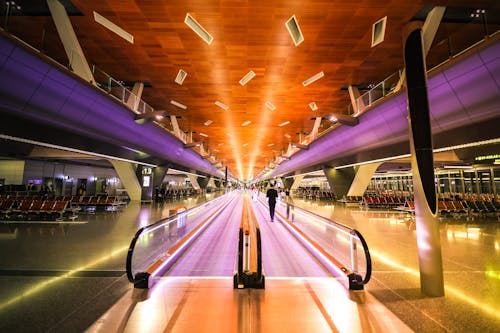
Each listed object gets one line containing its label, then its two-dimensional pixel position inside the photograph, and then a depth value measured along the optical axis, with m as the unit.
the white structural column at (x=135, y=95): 10.50
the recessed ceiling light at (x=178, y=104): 12.34
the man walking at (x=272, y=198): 10.94
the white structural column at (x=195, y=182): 43.41
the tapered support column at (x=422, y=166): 3.83
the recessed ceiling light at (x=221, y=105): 12.01
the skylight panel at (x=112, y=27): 6.23
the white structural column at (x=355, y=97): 10.68
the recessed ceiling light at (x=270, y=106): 11.85
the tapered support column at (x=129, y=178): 20.27
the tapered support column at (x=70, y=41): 6.23
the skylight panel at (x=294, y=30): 6.14
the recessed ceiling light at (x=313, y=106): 12.27
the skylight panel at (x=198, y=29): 6.09
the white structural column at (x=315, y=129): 15.26
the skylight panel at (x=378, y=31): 6.21
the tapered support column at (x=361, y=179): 20.02
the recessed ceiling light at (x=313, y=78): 9.06
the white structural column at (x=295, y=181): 39.69
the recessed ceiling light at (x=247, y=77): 8.80
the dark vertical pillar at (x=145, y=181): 21.59
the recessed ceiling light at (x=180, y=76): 8.87
